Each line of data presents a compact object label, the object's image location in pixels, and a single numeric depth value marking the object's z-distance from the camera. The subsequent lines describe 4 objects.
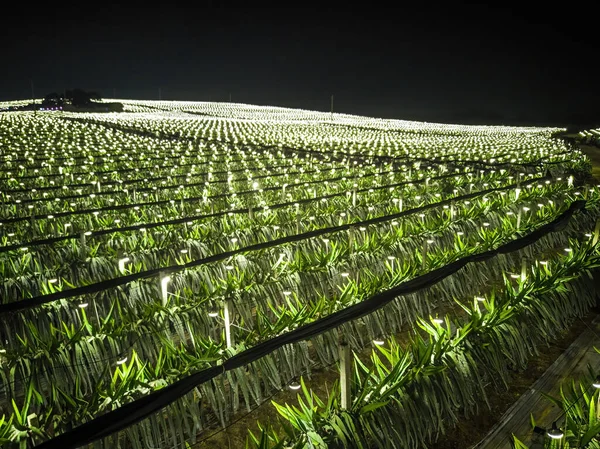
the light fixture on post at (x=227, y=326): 4.79
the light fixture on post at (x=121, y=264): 6.76
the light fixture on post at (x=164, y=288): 5.78
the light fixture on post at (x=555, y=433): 3.20
